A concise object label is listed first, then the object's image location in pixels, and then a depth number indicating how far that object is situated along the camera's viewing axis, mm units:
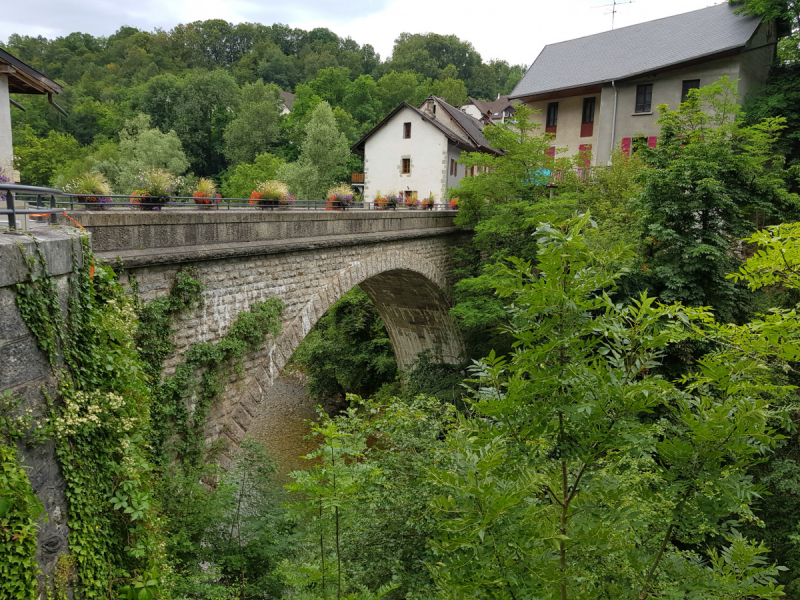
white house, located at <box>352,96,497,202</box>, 27047
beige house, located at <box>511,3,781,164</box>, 19016
